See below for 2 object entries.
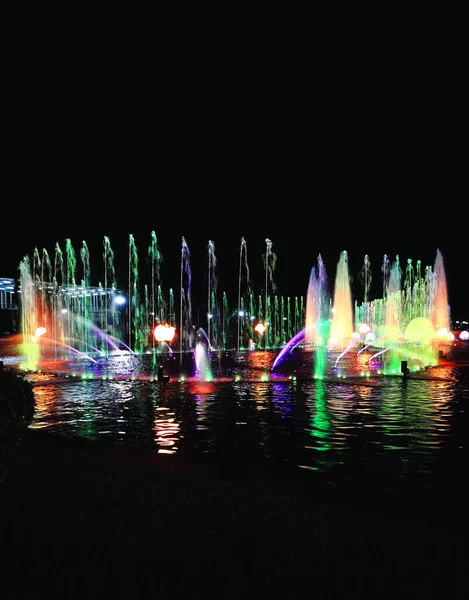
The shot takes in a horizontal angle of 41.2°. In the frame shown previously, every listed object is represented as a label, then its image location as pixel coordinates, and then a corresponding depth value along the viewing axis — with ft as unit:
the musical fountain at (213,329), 105.19
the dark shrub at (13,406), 20.03
